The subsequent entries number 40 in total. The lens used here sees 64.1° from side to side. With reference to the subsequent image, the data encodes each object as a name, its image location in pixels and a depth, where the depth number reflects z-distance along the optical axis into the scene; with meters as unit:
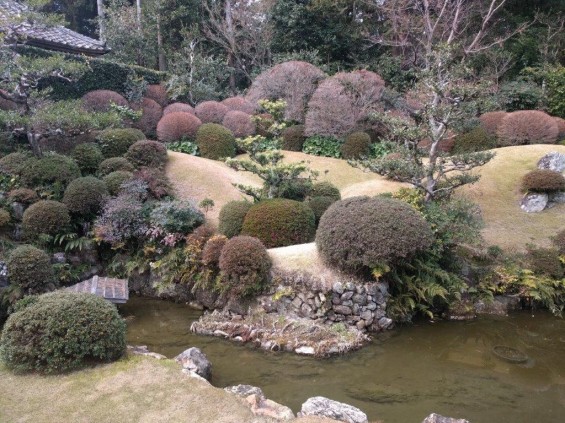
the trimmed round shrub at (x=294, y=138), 17.95
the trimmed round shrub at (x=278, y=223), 10.30
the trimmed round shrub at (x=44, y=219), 10.25
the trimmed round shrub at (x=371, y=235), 8.47
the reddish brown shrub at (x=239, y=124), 17.73
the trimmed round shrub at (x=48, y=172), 11.52
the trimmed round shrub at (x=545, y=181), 13.02
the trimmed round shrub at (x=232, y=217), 10.66
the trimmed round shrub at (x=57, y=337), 5.85
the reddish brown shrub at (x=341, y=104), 17.12
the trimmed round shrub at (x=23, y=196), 10.85
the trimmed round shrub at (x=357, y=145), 16.53
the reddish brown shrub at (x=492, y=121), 16.83
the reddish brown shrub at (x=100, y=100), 16.69
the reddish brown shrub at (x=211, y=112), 18.36
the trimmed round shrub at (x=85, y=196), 10.98
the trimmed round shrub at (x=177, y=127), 17.03
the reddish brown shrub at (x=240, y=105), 19.17
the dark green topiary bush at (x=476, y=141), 16.14
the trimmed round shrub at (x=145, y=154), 13.64
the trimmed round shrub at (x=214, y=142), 16.55
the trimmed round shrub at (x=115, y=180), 11.93
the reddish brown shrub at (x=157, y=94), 19.84
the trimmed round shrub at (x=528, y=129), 16.16
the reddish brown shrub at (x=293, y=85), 18.48
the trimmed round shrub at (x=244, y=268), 8.79
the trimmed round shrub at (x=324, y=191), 12.44
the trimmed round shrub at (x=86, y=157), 13.03
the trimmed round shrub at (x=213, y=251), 9.47
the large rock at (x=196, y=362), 6.41
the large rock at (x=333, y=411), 5.34
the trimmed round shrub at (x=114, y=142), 13.98
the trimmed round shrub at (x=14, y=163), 11.69
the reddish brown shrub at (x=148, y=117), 17.70
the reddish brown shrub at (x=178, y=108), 18.73
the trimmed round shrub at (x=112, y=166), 12.90
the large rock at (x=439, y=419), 5.09
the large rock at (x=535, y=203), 13.09
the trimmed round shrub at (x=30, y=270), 8.59
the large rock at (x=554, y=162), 13.82
